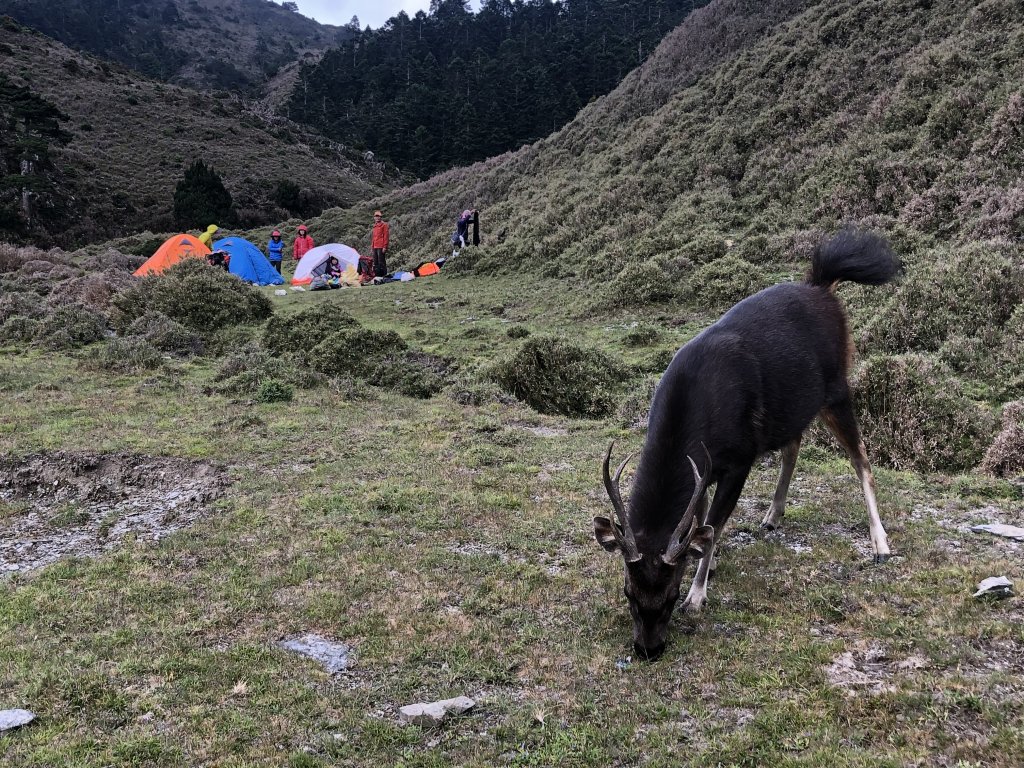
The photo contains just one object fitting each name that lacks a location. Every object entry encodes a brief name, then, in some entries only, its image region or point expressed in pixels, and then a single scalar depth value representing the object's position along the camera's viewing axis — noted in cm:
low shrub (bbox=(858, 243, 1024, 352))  1046
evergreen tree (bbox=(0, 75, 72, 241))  4159
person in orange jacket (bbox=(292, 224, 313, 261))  3202
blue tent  2723
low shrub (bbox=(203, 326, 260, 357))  1627
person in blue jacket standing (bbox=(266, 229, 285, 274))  3117
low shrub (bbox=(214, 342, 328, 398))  1248
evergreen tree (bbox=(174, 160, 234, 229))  4728
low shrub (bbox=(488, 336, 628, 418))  1209
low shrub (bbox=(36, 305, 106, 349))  1599
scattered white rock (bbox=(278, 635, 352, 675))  452
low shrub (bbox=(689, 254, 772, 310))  1580
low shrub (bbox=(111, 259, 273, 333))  1841
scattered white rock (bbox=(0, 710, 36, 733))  378
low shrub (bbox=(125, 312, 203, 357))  1608
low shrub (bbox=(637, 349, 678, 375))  1279
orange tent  2536
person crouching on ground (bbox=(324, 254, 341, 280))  2839
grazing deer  436
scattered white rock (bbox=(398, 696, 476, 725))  386
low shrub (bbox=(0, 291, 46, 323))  1844
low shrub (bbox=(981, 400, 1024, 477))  711
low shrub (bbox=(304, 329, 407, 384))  1450
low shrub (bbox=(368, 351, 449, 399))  1316
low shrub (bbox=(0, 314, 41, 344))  1673
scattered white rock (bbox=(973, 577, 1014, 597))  443
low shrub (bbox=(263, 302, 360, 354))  1603
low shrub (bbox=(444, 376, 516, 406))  1206
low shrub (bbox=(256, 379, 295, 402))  1191
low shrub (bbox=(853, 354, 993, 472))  773
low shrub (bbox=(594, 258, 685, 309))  1775
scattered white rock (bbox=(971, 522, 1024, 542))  548
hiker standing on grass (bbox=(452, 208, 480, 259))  3012
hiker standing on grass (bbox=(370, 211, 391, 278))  2859
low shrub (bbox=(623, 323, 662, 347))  1463
